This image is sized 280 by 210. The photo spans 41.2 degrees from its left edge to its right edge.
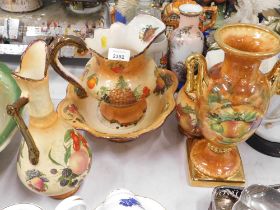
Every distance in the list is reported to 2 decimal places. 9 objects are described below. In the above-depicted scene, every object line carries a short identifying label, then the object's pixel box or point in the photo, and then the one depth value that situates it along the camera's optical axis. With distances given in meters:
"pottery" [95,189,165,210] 0.49
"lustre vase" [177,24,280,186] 0.55
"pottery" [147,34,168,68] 0.82
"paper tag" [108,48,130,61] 0.66
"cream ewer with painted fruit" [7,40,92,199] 0.51
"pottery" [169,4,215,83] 0.77
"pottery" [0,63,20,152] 0.70
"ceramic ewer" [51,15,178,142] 0.68
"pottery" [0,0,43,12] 0.96
